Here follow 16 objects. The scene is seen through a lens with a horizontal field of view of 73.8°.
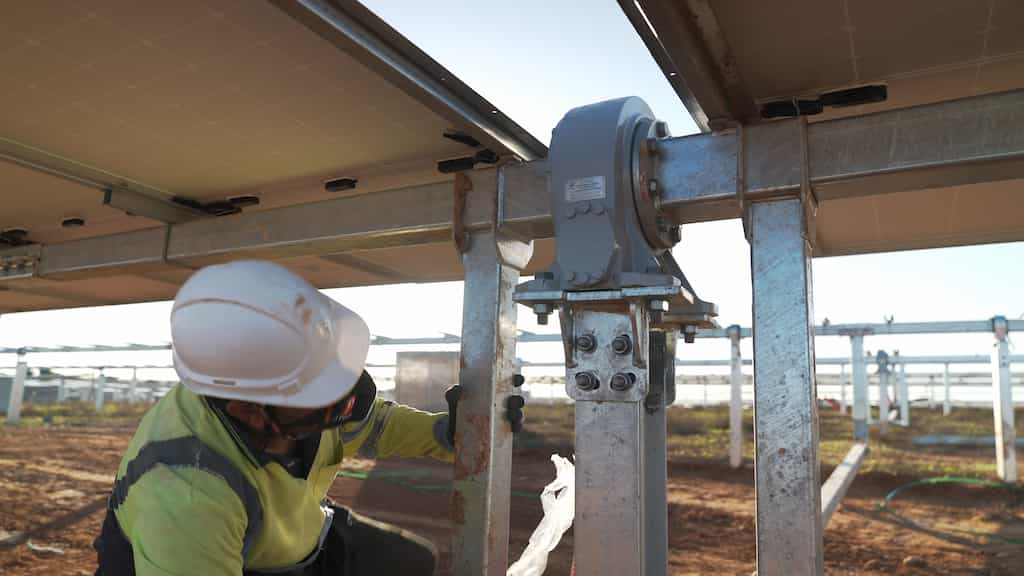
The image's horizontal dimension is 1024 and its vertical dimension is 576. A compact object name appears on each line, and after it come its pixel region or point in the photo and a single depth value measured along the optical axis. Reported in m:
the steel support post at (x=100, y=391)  20.67
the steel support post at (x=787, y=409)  1.63
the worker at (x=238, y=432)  1.33
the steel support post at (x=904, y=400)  16.66
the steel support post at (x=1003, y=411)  7.59
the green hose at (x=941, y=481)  6.87
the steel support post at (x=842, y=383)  17.77
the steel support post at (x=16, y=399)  17.07
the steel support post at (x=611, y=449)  1.76
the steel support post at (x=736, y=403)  9.05
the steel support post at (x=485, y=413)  2.14
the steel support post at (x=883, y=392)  11.77
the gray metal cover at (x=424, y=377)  14.97
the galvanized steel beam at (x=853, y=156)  1.66
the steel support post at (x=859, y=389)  9.05
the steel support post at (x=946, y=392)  17.34
